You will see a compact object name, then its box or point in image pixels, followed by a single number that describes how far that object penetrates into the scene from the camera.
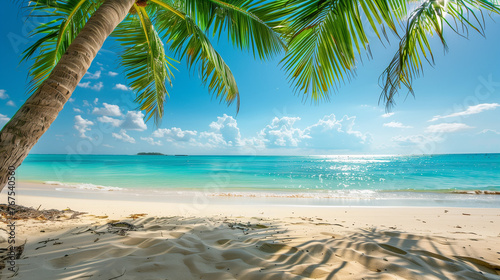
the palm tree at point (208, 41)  1.72
